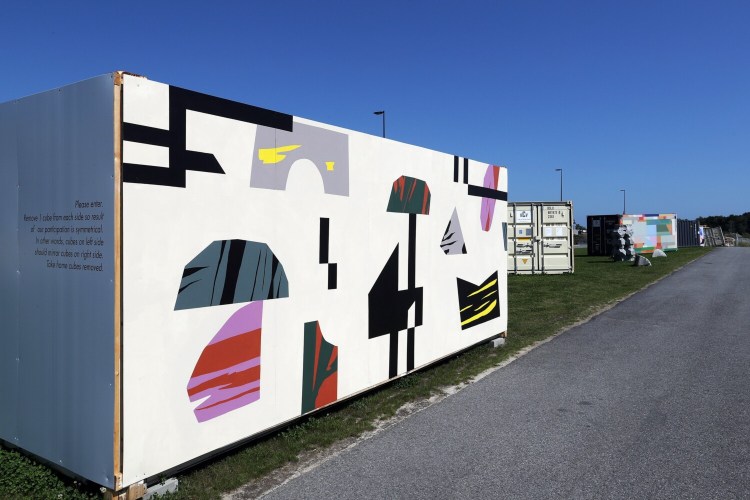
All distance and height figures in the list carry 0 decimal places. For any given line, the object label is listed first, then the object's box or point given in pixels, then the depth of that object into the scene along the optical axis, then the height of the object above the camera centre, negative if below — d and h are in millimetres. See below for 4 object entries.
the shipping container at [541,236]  21859 +415
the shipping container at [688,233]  47684 +1189
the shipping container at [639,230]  34031 +1054
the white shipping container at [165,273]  3412 -200
